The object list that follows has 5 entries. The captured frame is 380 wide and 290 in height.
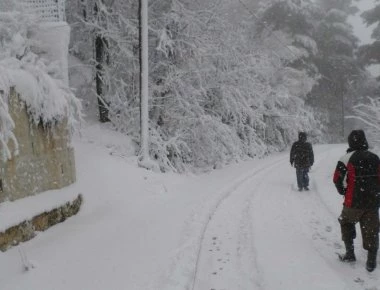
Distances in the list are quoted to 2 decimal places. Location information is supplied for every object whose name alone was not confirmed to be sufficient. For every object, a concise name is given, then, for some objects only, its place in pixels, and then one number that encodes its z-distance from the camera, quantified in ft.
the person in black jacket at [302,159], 40.27
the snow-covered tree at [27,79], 22.94
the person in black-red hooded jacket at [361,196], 19.26
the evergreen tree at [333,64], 123.75
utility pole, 42.11
